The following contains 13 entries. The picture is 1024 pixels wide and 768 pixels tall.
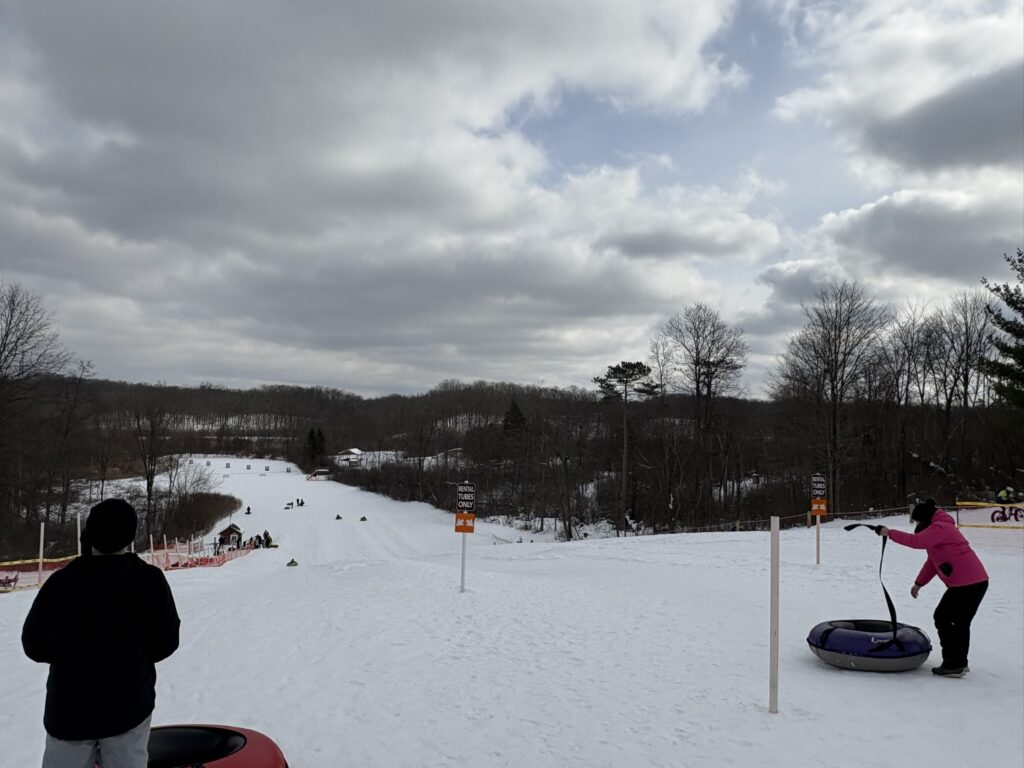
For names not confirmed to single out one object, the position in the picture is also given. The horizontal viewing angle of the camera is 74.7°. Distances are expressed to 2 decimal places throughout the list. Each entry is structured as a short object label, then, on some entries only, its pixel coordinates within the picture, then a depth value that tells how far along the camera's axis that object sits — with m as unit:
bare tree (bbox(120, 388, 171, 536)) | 51.62
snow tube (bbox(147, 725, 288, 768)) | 4.30
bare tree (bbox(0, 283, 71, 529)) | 33.53
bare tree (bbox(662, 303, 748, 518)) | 47.04
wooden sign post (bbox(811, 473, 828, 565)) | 17.99
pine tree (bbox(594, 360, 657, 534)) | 52.78
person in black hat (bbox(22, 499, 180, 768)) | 3.19
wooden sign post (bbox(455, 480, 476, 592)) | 14.16
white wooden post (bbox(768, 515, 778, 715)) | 6.25
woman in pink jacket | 7.31
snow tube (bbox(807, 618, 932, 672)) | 7.40
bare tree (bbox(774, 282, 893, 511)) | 39.19
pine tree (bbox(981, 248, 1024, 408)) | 24.33
